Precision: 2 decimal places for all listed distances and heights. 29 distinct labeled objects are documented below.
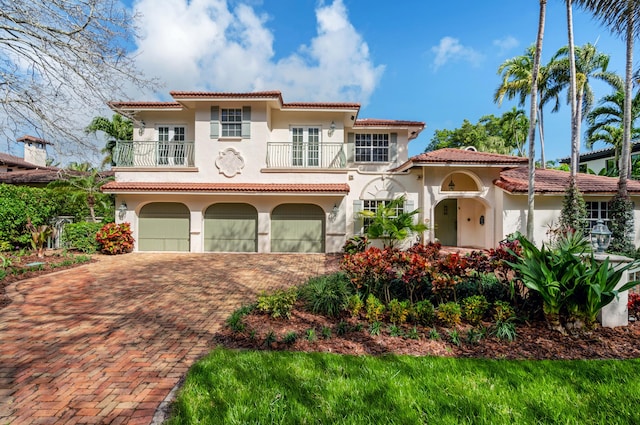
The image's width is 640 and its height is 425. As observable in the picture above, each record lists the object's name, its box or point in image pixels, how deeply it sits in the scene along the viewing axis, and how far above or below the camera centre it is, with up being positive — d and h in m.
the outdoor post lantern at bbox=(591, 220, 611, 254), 6.20 -0.47
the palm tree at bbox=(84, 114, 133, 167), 21.08 +5.94
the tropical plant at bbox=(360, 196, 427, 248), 12.97 -0.48
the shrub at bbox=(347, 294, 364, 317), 5.61 -1.73
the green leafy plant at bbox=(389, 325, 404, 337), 4.89 -1.96
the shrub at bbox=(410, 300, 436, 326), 5.25 -1.78
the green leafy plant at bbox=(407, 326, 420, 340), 4.77 -1.95
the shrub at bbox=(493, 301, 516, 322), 5.16 -1.69
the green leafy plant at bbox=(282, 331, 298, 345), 4.73 -2.01
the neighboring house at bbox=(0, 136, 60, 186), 21.75 +3.24
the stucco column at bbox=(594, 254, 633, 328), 4.99 -1.65
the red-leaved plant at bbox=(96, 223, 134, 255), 13.86 -1.27
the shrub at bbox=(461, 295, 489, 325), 5.24 -1.68
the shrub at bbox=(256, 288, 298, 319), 5.69 -1.77
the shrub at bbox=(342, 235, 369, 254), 13.98 -1.47
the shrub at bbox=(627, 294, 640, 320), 5.48 -1.67
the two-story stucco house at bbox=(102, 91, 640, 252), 14.48 +1.32
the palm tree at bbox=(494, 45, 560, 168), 18.84 +8.92
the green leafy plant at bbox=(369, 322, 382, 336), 4.94 -1.94
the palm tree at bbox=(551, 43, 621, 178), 17.95 +9.20
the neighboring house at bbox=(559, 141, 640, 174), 26.94 +5.52
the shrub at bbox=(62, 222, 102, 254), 14.12 -1.22
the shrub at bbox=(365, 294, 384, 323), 5.42 -1.76
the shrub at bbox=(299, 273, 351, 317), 5.80 -1.67
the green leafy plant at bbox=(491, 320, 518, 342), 4.66 -1.86
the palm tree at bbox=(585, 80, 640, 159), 19.92 +6.62
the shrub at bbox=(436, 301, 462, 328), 5.14 -1.74
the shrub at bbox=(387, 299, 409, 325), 5.32 -1.77
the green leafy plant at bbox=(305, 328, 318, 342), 4.78 -1.99
